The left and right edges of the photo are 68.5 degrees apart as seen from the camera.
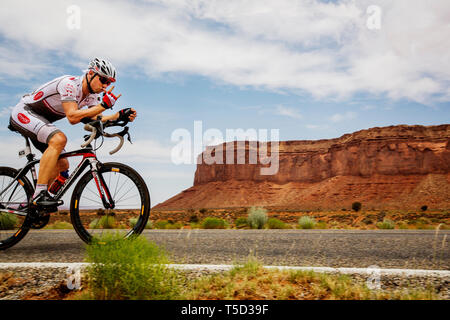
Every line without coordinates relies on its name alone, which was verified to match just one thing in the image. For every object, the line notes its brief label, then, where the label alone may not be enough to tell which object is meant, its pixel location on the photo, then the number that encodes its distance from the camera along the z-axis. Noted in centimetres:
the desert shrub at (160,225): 1750
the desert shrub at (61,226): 1290
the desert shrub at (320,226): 1977
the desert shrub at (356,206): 6218
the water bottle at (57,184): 448
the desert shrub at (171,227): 1664
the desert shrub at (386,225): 2066
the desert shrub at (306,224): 1769
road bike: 412
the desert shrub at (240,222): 1900
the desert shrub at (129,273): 253
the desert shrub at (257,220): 1698
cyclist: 412
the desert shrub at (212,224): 1616
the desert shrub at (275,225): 1652
